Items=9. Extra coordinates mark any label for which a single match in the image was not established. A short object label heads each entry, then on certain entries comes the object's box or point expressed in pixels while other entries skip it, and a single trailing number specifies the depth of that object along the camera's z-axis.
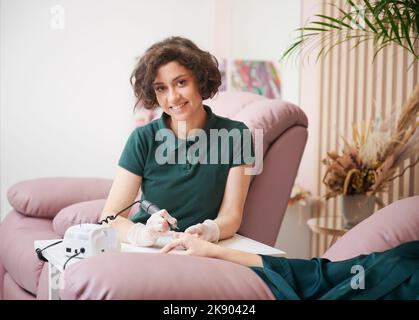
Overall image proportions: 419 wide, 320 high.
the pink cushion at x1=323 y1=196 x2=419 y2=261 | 1.65
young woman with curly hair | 2.02
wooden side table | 2.70
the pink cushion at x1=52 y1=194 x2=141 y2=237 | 2.40
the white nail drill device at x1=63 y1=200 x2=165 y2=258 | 1.58
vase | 2.69
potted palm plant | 2.56
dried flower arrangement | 2.57
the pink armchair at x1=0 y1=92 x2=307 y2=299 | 1.25
